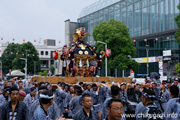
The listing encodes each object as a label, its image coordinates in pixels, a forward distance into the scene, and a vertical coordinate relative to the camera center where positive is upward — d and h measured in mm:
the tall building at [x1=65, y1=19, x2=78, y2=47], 62062 +11173
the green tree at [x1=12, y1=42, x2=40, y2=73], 61250 +3724
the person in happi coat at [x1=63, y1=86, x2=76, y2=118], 10117 -1184
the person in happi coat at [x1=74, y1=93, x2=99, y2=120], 5195 -867
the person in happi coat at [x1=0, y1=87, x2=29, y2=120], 5543 -870
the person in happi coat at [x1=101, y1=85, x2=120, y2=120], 6816 -539
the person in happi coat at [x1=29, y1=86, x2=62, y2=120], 5339 -875
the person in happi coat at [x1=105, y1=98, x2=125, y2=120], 3936 -610
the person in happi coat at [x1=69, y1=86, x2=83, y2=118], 7562 -946
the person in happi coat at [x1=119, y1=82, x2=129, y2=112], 10354 -1018
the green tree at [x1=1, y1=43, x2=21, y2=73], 65625 +4182
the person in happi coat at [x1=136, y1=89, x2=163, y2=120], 4745 -757
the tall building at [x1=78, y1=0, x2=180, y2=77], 38781 +7601
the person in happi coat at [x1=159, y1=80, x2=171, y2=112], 10031 -1087
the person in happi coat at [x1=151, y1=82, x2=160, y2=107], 10775 -777
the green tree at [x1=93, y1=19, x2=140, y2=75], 34188 +4114
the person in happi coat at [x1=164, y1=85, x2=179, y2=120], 5680 -852
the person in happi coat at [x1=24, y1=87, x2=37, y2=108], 8102 -868
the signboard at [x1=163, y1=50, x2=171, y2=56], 38291 +2991
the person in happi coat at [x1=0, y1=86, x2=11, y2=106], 7633 -787
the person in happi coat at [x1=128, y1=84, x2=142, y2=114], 12231 -1169
